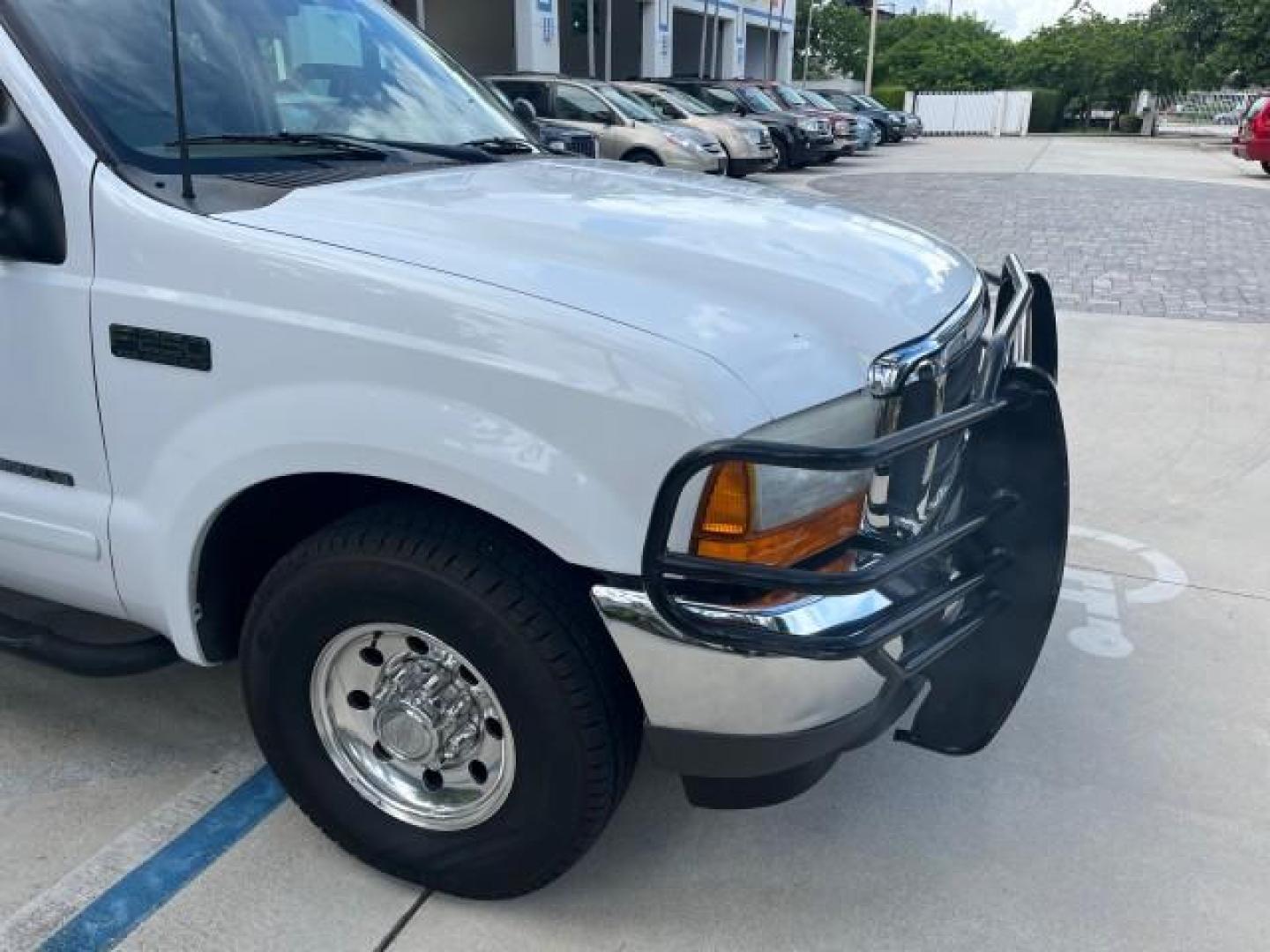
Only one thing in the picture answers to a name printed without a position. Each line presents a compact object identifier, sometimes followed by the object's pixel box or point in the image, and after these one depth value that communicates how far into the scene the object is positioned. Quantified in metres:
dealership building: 23.49
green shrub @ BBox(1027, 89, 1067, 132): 50.72
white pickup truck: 1.94
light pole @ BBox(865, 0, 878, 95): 46.87
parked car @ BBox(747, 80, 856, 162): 23.58
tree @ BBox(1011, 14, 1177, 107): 48.38
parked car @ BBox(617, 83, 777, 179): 18.17
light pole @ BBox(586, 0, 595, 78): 24.39
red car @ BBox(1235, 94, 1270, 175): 20.61
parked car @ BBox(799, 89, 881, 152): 25.83
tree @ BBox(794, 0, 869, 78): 66.12
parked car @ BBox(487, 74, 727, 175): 15.72
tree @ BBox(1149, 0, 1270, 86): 39.34
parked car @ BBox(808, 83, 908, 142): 31.39
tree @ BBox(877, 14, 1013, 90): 57.66
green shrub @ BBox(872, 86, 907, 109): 54.01
